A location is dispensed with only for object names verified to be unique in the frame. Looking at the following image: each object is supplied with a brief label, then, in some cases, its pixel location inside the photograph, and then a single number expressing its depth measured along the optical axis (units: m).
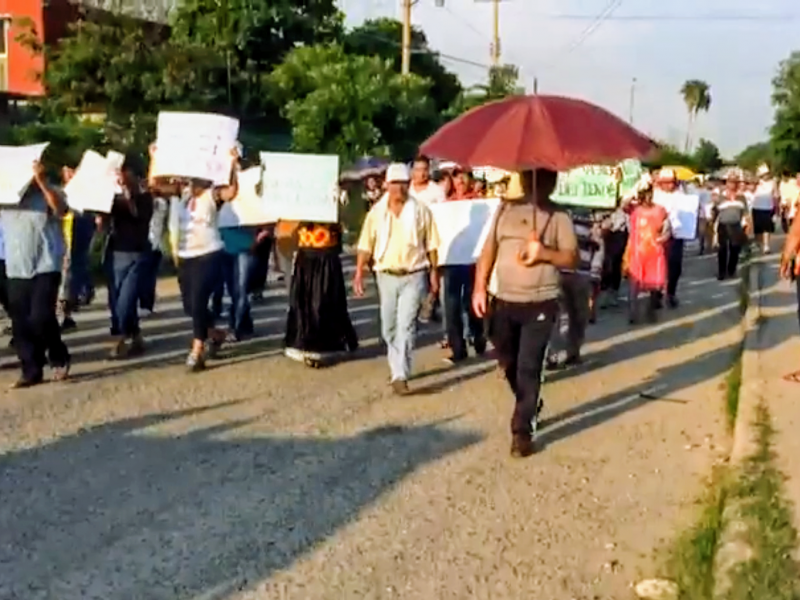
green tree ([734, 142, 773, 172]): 85.50
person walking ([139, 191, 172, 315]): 12.64
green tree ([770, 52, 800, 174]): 68.81
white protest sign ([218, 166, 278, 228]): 12.48
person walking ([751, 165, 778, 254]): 30.34
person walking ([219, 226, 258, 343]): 13.52
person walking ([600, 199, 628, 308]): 17.88
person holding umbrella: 8.63
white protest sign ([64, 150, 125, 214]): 12.41
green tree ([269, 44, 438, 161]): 28.69
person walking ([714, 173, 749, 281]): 23.38
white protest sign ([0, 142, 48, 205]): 10.57
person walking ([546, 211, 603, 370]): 12.17
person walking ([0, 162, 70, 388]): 10.67
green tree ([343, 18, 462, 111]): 50.62
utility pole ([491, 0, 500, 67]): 52.19
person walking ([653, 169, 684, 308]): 18.56
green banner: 17.27
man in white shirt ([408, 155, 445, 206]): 12.88
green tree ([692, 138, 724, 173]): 88.11
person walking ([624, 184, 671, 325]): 16.64
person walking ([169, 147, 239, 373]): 11.64
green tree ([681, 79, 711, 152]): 131.50
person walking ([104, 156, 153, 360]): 12.29
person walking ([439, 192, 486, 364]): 12.46
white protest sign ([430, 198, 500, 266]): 12.29
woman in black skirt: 12.16
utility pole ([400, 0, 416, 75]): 38.31
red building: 34.97
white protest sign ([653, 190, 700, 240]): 19.11
